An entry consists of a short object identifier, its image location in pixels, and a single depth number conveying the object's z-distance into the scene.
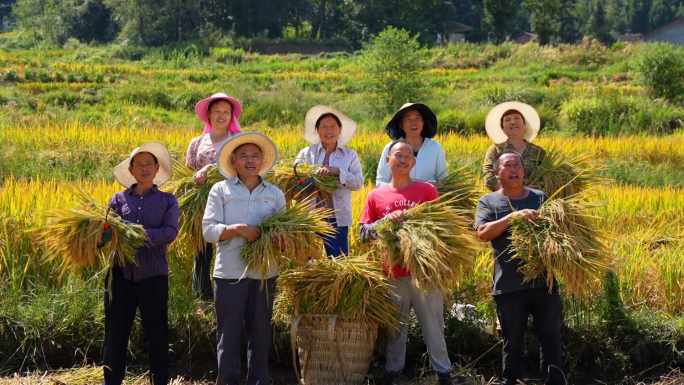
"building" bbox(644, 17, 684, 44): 54.99
